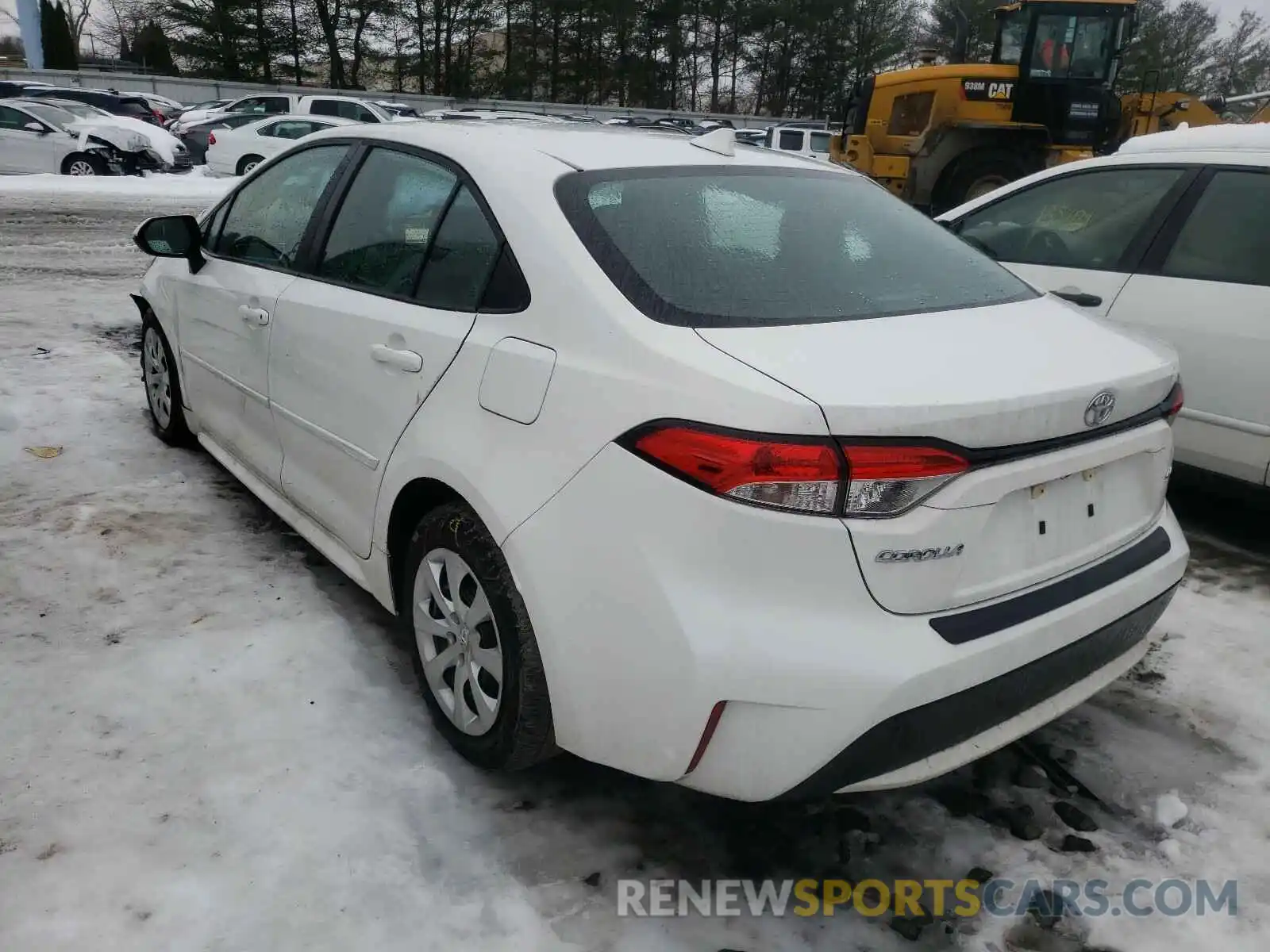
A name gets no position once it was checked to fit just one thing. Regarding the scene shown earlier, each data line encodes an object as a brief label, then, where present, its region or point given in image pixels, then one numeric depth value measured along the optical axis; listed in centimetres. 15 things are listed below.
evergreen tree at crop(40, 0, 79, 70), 4312
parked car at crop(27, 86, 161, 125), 2481
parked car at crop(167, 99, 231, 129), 2570
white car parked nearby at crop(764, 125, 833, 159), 2342
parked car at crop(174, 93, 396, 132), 2133
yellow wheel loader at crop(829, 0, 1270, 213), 1258
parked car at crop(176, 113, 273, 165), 2218
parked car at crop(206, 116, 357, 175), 1855
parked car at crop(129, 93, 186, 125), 2835
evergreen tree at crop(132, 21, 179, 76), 4375
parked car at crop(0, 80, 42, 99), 2514
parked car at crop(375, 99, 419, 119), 2659
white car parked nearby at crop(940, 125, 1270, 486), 376
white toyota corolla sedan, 182
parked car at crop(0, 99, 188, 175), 1689
